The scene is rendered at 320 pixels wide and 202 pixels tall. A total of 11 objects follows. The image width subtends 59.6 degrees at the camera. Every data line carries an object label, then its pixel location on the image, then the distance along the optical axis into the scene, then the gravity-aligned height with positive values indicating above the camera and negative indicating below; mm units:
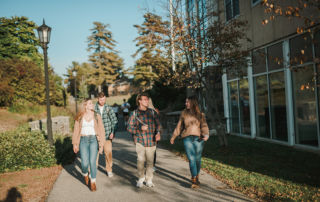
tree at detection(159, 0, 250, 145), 8922 +1827
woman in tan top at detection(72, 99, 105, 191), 5461 -559
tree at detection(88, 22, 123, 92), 57781 +11029
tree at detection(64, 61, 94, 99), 54038 +6884
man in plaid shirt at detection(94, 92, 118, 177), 6441 -317
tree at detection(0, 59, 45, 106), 16838 +1889
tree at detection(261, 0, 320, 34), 8130 +2725
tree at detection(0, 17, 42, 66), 32406 +8775
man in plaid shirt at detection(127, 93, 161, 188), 5504 -517
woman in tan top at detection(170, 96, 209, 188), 5363 -563
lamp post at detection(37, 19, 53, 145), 9080 +2375
